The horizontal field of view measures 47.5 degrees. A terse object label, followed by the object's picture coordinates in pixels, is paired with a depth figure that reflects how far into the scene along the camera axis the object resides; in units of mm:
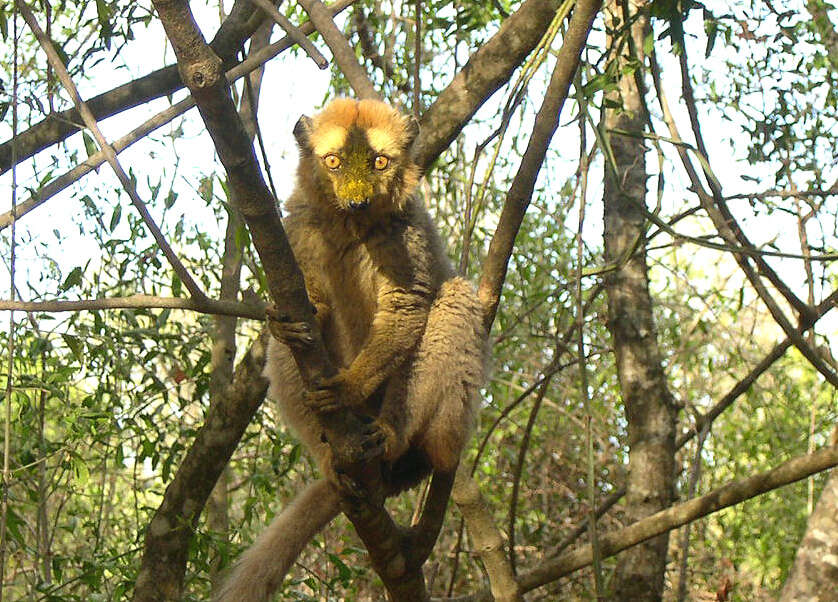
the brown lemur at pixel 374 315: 3957
